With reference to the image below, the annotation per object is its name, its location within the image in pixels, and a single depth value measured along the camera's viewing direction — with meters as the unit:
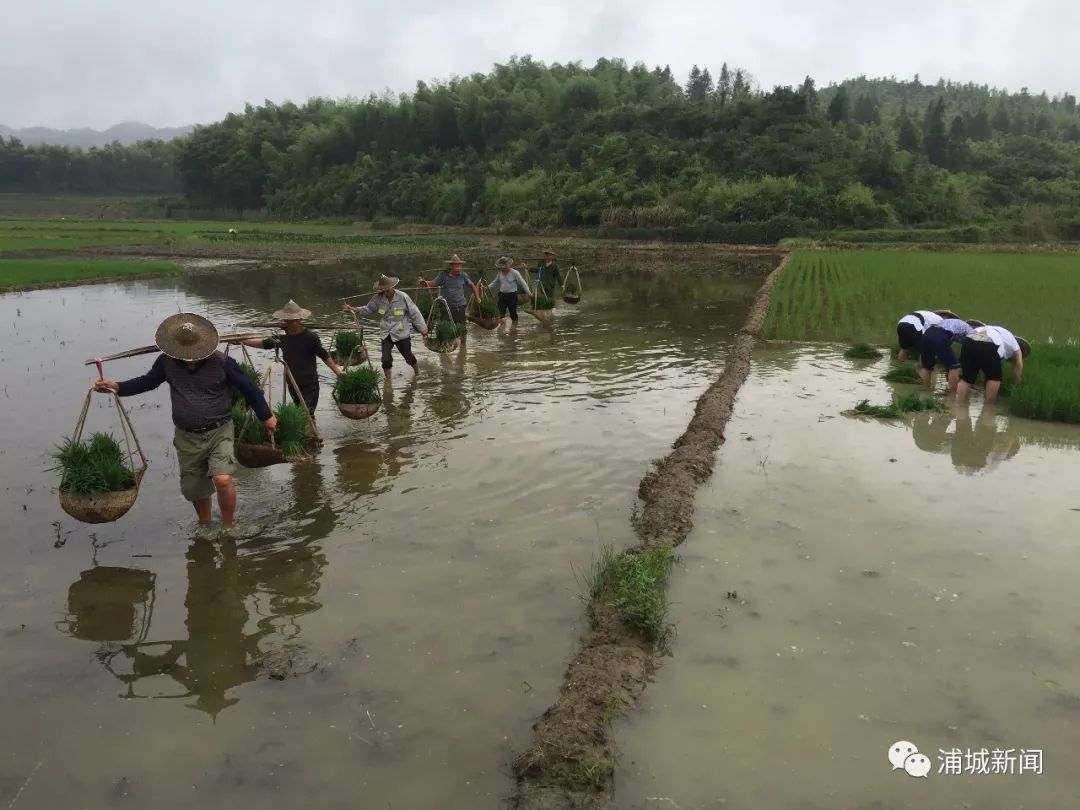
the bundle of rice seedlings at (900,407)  7.59
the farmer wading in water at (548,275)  13.88
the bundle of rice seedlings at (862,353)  10.66
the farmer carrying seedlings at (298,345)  6.53
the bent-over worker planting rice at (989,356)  7.71
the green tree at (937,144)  57.03
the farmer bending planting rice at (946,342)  8.55
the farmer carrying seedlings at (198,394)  4.75
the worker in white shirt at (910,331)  9.64
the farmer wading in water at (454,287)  10.99
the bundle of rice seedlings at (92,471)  4.58
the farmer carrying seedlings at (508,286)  12.45
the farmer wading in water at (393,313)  9.05
